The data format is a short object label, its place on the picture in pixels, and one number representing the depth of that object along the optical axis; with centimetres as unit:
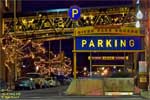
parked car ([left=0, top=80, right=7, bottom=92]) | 4009
